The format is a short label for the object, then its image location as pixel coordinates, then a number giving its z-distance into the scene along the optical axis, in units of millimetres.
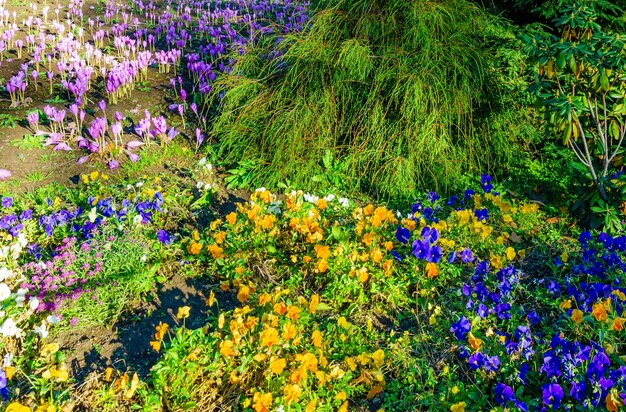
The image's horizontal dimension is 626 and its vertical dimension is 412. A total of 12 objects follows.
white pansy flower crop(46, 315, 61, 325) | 2514
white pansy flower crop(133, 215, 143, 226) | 3387
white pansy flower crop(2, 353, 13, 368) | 2330
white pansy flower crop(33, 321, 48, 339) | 2510
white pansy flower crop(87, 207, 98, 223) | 3357
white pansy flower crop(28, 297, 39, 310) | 2568
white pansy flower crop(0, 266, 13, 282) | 2754
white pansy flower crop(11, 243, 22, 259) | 3131
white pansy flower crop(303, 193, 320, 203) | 3762
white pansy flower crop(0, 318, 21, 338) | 2385
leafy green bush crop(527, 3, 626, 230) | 3363
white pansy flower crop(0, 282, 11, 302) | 2543
